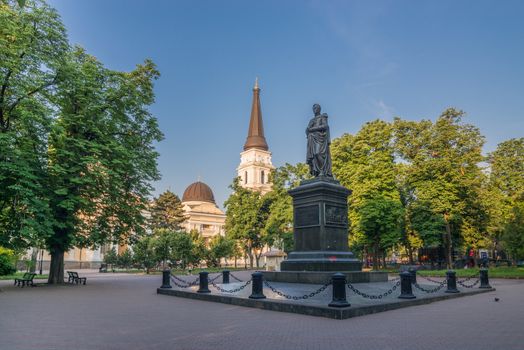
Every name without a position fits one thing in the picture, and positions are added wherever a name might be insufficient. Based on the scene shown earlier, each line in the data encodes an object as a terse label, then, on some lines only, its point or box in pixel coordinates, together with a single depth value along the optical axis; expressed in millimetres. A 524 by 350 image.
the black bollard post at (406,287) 13781
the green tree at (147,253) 51188
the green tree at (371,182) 39594
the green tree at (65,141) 19922
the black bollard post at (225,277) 21547
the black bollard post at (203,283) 16381
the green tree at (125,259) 59797
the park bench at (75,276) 25255
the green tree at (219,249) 56750
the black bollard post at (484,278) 19453
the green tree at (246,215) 57062
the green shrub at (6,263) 34281
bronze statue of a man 18875
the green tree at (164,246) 49594
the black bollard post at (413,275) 20000
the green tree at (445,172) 39750
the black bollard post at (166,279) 18812
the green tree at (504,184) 40406
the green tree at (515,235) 31672
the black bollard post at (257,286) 13633
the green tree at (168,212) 73438
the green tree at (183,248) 49691
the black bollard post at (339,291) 11141
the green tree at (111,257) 60375
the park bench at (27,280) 22608
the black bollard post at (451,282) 16891
